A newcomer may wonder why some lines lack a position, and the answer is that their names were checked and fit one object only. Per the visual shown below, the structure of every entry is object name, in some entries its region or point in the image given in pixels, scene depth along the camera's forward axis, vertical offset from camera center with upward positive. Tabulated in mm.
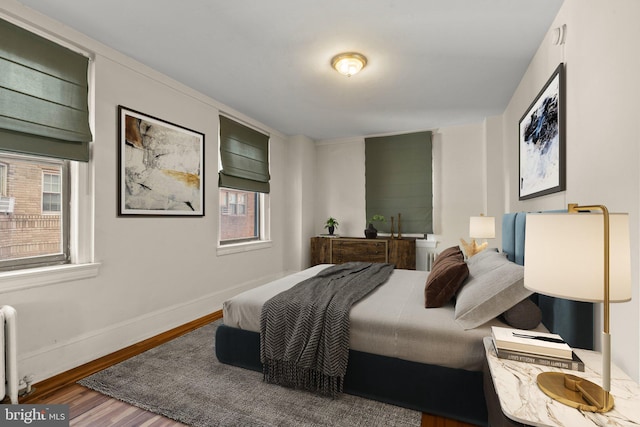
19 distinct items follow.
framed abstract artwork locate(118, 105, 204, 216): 2725 +473
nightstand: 930 -622
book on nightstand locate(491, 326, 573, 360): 1255 -558
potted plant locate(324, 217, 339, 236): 5285 -166
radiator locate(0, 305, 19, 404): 1743 -792
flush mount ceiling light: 2613 +1321
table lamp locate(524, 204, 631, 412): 884 -139
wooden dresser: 4555 -556
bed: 1643 -738
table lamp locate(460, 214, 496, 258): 3346 -142
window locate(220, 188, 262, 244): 4074 -14
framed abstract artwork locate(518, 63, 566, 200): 1969 +550
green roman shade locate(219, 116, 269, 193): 3887 +792
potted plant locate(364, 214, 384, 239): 4848 -276
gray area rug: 1726 -1139
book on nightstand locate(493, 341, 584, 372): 1214 -599
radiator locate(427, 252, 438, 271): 4793 -681
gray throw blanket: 1883 -789
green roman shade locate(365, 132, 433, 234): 4844 +563
